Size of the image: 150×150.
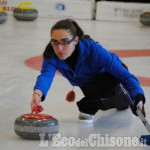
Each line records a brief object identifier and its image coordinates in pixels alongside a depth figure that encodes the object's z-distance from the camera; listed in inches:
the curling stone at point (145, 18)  531.3
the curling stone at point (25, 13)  525.4
